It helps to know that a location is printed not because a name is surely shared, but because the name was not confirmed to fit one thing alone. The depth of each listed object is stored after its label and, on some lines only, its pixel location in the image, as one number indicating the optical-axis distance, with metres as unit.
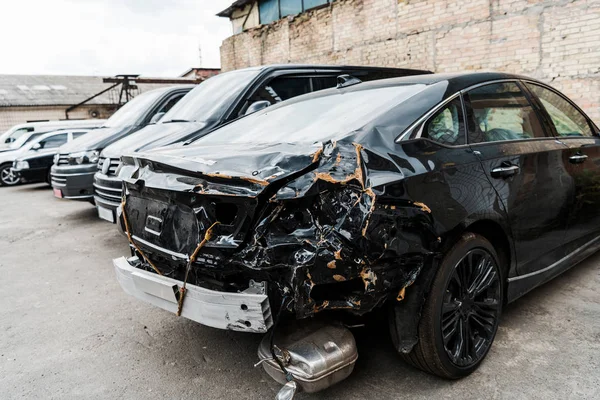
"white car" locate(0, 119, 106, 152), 12.60
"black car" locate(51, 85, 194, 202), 6.33
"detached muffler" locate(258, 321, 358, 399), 2.09
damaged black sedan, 2.01
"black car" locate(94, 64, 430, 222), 5.26
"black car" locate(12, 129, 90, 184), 11.14
